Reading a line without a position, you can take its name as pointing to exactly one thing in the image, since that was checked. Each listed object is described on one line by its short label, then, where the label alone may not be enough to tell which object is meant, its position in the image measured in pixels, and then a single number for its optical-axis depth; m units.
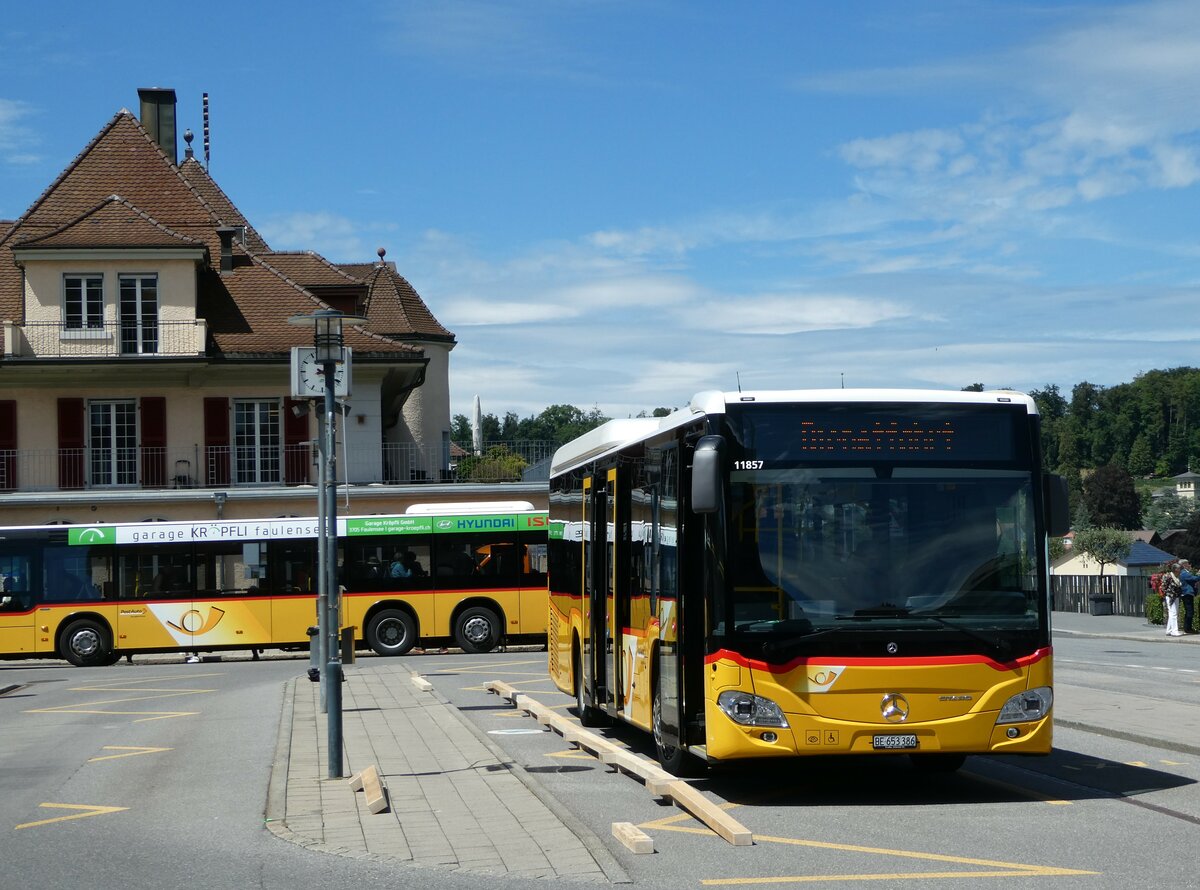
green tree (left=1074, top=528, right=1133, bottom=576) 107.12
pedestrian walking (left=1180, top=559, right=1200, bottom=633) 41.28
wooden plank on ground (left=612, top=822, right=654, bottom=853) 9.34
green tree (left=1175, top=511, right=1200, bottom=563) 122.25
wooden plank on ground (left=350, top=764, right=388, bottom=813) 11.21
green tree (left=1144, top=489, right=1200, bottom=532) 158.12
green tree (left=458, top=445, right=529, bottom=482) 48.09
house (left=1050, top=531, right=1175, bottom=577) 99.81
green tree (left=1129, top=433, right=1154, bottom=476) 193.25
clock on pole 14.31
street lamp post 13.10
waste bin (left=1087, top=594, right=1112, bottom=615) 55.59
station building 44.62
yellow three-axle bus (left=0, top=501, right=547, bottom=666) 33.28
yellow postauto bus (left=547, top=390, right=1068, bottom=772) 10.93
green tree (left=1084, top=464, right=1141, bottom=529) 162.38
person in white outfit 40.47
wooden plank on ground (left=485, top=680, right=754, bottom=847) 9.83
